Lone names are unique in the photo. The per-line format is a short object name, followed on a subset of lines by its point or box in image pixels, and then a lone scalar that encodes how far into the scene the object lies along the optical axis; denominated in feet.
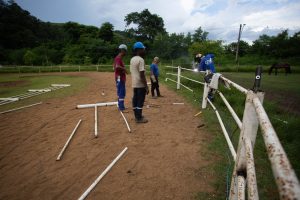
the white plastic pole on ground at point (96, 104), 21.65
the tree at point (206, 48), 132.46
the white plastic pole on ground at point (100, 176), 8.01
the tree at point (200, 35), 161.39
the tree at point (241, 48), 143.07
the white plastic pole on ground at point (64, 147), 11.18
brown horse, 66.17
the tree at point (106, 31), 143.33
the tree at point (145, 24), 165.17
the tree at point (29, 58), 113.70
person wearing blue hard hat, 15.85
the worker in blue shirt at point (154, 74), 25.72
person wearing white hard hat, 18.75
